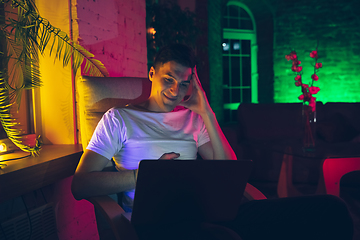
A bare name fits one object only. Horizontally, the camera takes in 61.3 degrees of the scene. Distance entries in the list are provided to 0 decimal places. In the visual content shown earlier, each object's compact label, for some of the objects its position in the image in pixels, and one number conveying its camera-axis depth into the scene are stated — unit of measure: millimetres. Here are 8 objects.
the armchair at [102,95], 1546
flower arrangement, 2365
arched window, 6953
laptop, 833
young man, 980
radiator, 1357
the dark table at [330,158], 2166
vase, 2342
